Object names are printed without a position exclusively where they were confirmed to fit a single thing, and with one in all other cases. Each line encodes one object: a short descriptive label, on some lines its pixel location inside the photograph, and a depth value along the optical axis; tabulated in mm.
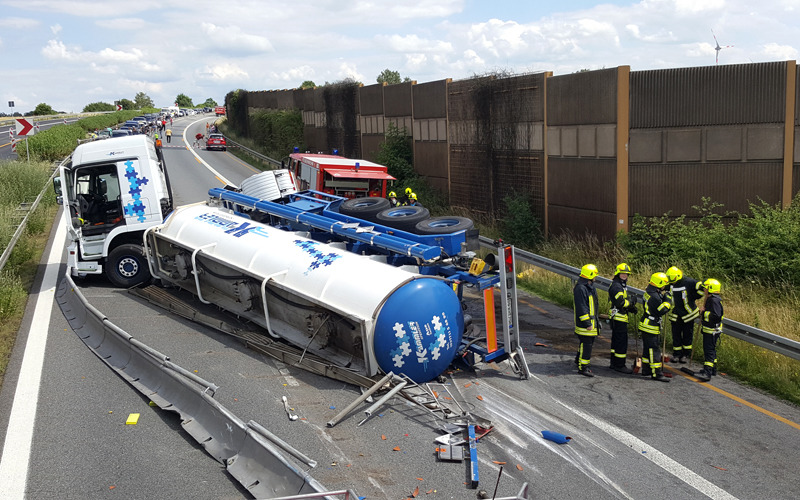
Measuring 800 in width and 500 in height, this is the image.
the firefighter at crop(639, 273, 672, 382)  9398
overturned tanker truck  8656
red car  51844
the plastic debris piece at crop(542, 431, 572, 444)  7316
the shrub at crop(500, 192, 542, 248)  18922
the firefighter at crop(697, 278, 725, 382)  9367
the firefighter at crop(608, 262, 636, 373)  9656
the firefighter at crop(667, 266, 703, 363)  10070
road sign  26953
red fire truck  19500
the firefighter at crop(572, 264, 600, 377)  9539
